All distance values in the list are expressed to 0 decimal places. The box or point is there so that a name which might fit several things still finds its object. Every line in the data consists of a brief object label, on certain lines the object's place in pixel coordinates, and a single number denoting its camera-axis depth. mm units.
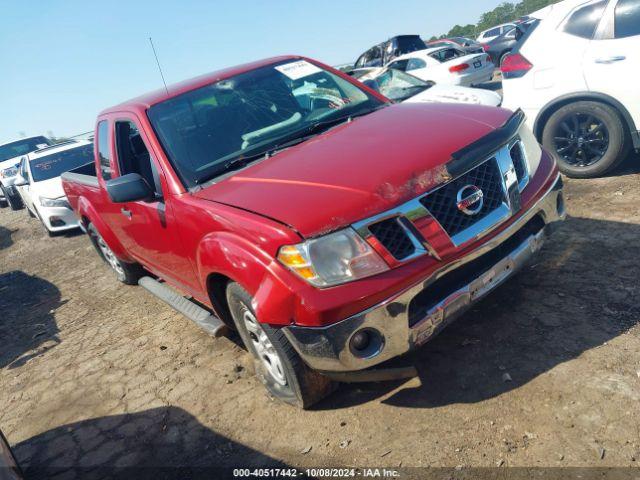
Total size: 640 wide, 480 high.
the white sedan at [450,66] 11836
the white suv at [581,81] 4516
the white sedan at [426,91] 5430
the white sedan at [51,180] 9125
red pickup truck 2199
